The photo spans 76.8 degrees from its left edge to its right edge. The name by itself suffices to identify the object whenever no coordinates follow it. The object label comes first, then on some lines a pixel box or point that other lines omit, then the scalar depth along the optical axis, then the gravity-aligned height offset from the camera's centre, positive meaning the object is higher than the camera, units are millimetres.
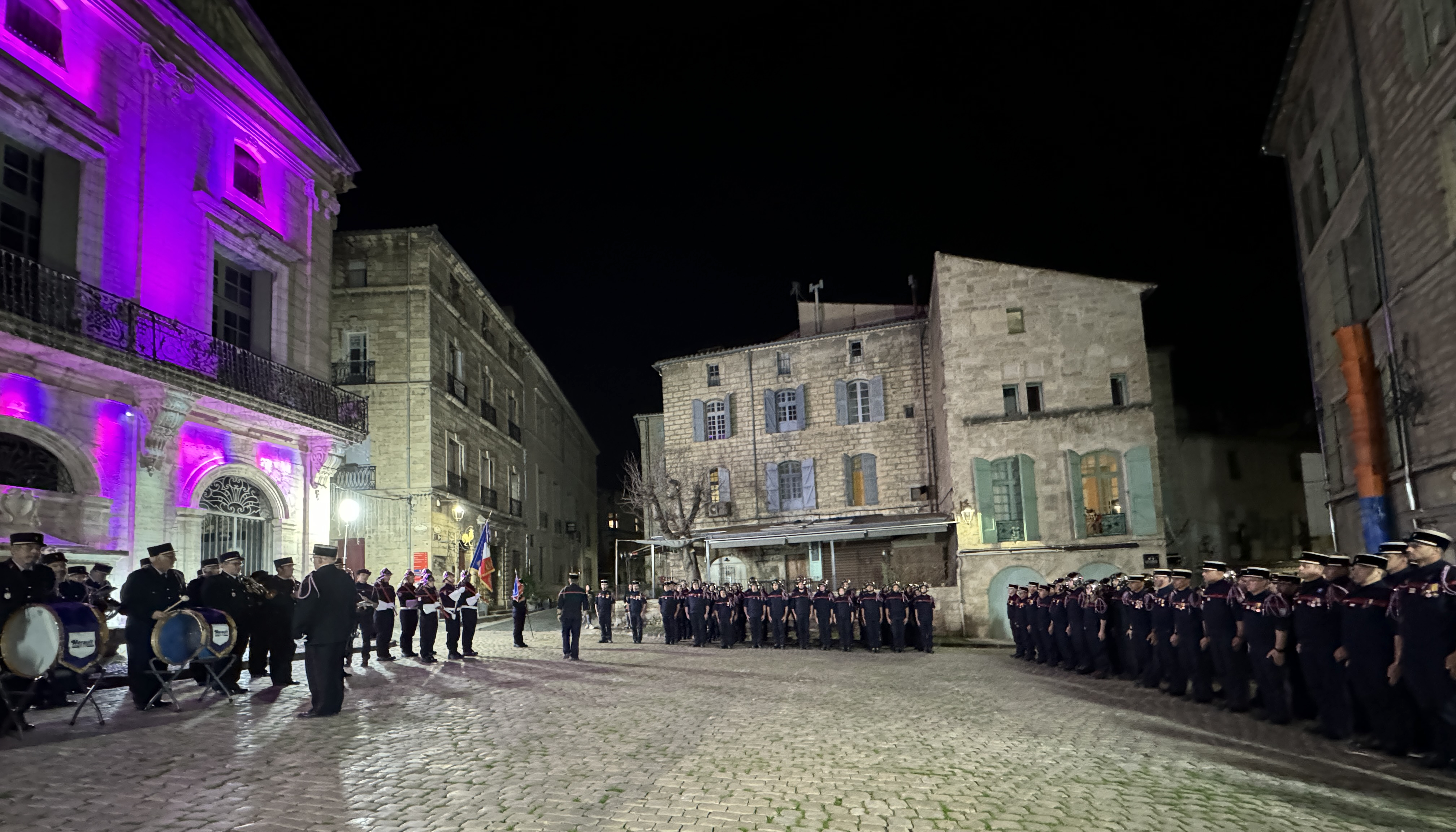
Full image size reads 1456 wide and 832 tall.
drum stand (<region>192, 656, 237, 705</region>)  11000 -1269
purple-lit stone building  13695 +4947
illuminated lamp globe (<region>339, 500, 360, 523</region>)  23312 +1301
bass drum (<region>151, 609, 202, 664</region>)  10008 -746
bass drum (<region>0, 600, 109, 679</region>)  8508 -616
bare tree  35656 +1837
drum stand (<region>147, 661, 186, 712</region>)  10203 -1226
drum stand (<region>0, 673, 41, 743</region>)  8586 -1247
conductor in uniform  9922 -726
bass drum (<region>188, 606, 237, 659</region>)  10359 -745
